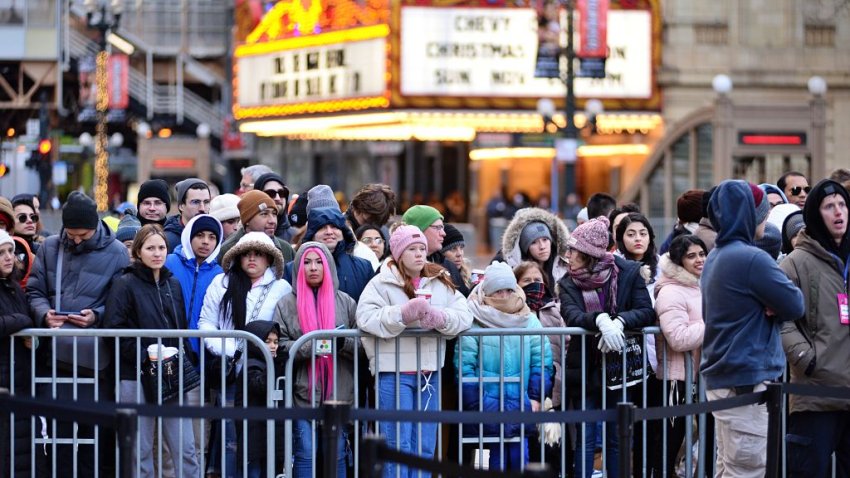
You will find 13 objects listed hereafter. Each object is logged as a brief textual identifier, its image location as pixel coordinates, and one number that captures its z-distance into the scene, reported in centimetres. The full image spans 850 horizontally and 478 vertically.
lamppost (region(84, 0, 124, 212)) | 6234
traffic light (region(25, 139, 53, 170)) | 7606
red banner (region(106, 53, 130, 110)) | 9363
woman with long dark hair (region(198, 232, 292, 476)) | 1737
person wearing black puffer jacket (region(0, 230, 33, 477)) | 1648
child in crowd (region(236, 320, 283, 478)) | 1659
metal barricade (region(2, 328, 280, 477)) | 1632
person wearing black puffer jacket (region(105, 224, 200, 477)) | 1670
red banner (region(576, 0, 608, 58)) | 5936
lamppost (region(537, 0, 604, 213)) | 5244
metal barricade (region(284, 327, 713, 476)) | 1632
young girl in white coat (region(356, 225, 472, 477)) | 1630
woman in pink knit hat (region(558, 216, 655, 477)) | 1729
